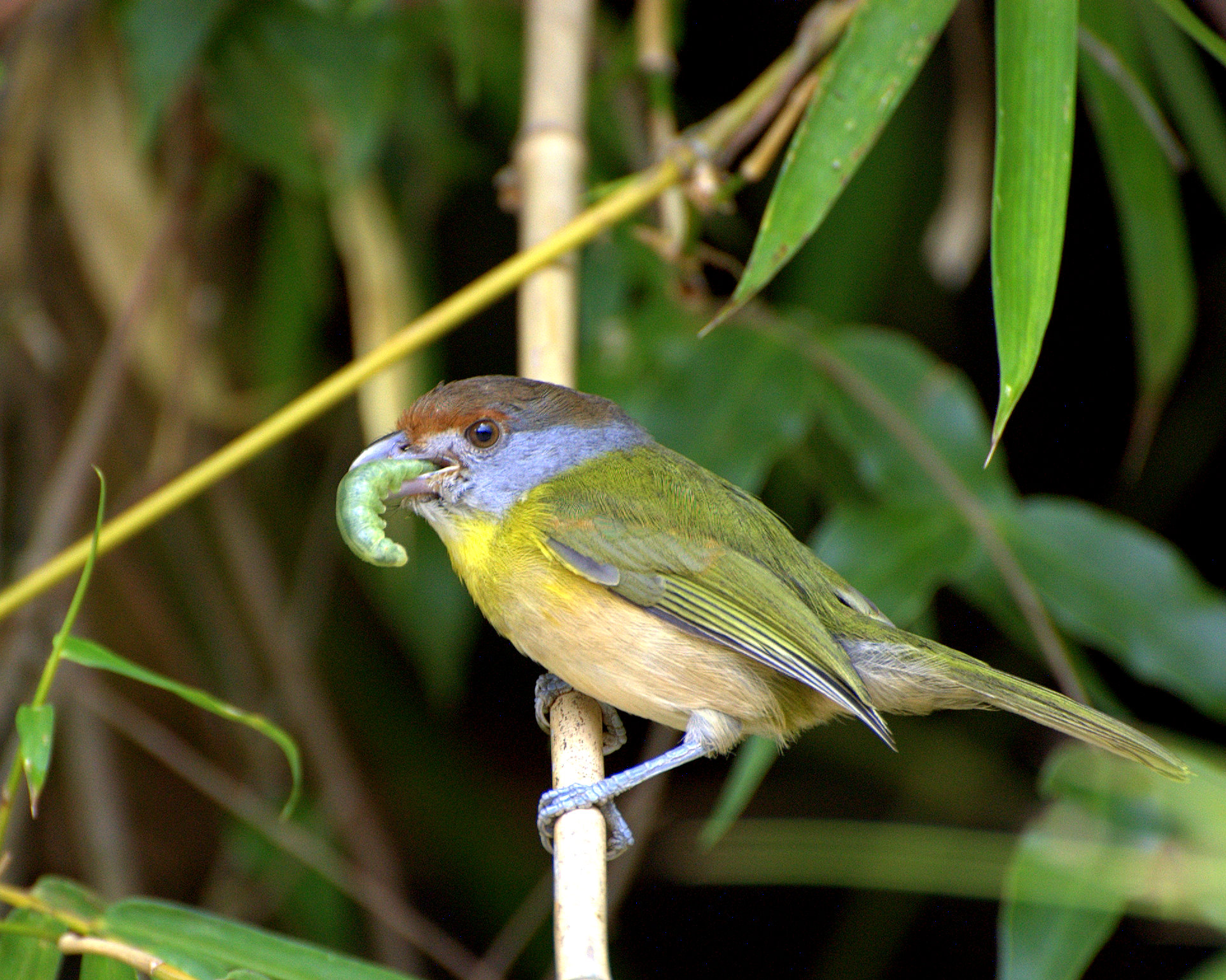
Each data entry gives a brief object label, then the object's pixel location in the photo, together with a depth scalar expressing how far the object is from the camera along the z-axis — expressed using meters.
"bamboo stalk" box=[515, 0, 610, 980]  3.90
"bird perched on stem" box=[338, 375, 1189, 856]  4.11
